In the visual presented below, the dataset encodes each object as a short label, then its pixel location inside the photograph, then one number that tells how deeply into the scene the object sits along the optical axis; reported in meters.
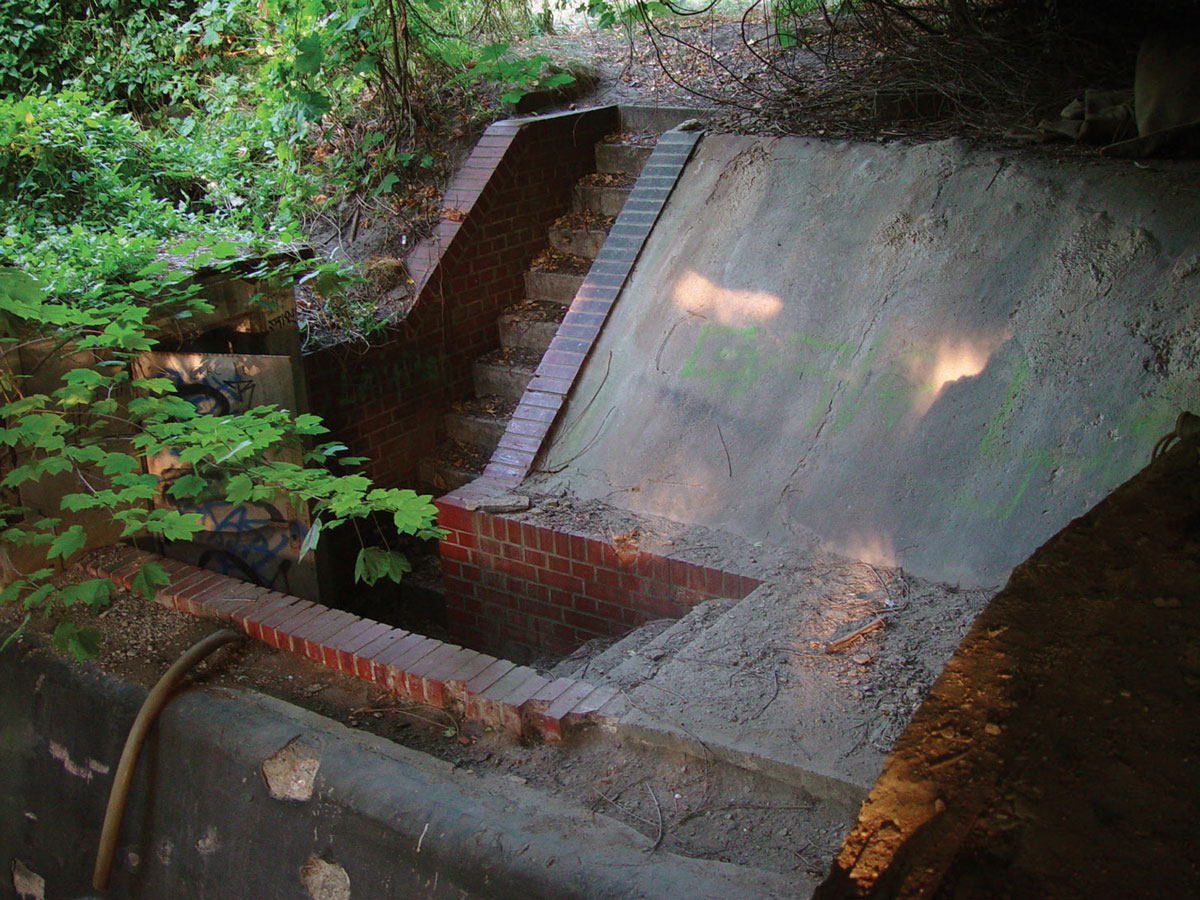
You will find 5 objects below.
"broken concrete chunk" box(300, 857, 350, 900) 3.66
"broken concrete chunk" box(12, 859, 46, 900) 4.64
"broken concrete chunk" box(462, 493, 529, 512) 5.45
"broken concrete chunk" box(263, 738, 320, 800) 3.78
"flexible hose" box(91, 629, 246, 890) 4.10
